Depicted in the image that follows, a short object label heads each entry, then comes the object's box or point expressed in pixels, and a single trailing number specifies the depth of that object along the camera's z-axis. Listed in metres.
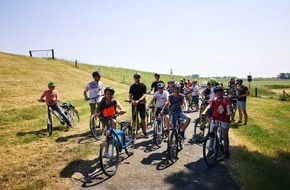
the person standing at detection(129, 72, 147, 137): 10.56
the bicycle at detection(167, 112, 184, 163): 8.15
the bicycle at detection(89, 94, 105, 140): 11.03
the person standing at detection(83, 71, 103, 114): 11.81
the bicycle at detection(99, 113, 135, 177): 7.00
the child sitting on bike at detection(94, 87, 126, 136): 7.69
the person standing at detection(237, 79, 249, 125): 14.76
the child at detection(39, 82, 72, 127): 12.35
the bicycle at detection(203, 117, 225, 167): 7.85
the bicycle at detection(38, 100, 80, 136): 12.19
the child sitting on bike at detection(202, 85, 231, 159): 8.17
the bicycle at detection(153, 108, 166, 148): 9.89
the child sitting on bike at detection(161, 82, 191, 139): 9.55
